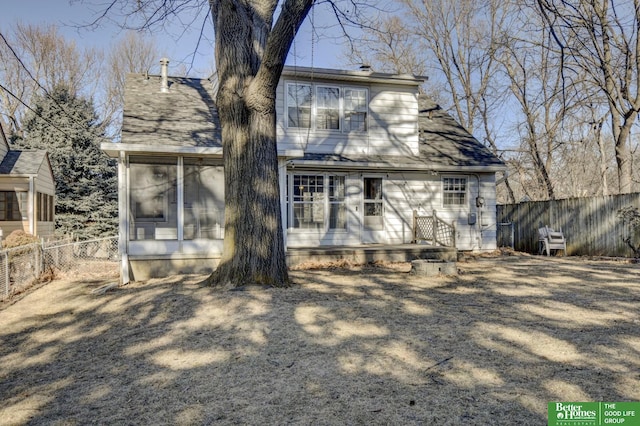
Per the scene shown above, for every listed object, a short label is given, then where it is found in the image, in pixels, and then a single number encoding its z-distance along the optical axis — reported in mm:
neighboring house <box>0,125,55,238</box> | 17812
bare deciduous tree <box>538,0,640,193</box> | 12953
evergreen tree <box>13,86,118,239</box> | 21719
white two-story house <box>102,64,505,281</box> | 9586
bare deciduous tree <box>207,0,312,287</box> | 6707
